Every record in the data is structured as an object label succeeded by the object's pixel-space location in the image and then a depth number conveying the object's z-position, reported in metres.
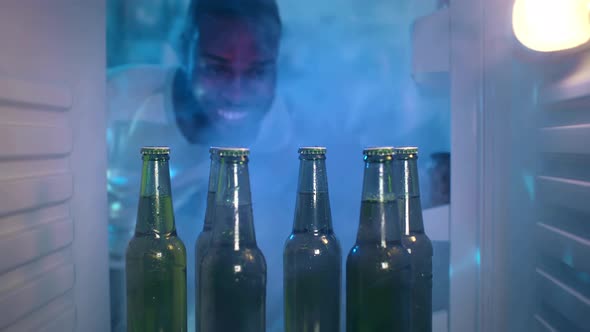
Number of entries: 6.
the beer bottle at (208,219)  0.94
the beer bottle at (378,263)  0.81
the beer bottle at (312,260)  0.88
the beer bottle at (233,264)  0.80
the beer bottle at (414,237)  0.92
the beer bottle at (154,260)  0.85
